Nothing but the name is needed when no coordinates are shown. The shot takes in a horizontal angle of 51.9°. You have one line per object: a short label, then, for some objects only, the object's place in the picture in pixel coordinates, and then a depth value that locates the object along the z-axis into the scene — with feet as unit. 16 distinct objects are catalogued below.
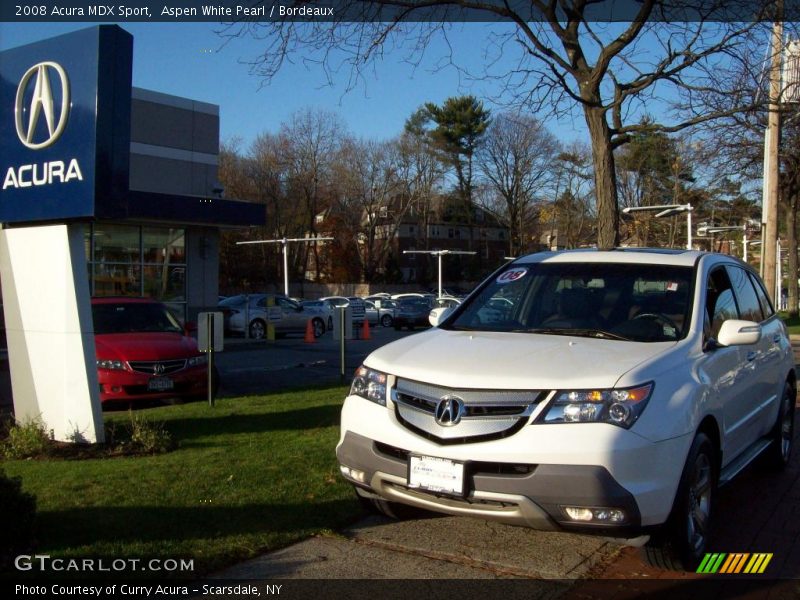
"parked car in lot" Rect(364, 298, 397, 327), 131.03
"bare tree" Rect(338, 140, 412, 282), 226.17
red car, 33.88
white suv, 13.60
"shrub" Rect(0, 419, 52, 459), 23.66
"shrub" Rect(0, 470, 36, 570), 14.42
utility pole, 72.54
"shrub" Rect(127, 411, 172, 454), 23.98
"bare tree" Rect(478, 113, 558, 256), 176.35
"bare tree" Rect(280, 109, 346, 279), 215.72
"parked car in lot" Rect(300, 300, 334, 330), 98.89
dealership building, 23.81
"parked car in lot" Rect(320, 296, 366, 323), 109.80
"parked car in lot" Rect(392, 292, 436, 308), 127.60
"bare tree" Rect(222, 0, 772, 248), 36.04
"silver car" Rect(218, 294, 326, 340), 89.51
